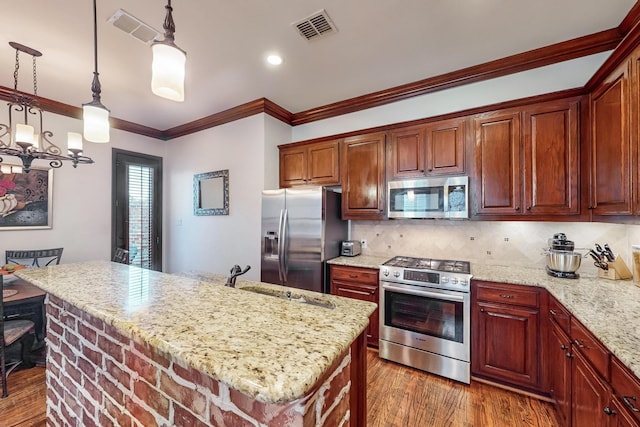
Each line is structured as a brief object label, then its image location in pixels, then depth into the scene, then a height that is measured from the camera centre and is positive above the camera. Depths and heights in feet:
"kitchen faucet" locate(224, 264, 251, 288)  5.08 -1.17
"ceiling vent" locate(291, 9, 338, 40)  6.44 +4.72
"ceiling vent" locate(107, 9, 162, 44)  6.30 +4.65
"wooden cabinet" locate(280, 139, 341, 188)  10.66 +2.07
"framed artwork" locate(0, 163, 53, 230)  9.95 +0.63
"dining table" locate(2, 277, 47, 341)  7.94 -2.64
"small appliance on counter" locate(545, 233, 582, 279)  6.89 -1.19
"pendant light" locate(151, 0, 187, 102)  3.66 +2.07
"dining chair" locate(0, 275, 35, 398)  6.95 -3.44
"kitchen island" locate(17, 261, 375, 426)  1.96 -1.10
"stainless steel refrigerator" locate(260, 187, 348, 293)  9.62 -0.82
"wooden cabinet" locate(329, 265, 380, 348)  8.96 -2.50
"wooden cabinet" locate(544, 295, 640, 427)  3.53 -2.71
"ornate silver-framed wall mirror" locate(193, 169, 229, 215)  12.19 +0.98
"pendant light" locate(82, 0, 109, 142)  5.60 +2.03
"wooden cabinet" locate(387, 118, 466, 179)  8.46 +2.11
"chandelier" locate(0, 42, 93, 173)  6.73 +1.94
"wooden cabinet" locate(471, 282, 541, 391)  6.81 -3.22
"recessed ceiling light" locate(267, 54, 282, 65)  7.97 +4.68
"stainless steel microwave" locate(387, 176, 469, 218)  8.27 +0.50
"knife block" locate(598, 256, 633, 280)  6.67 -1.46
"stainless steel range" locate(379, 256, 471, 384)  7.52 -3.11
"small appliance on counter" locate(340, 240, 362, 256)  10.51 -1.38
